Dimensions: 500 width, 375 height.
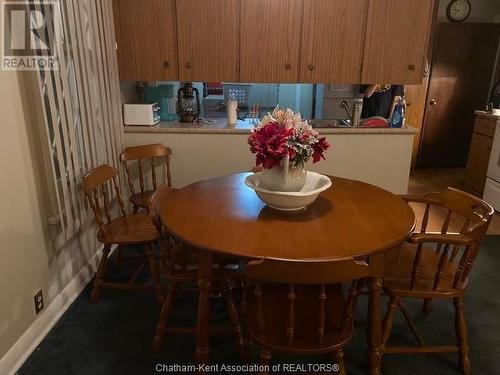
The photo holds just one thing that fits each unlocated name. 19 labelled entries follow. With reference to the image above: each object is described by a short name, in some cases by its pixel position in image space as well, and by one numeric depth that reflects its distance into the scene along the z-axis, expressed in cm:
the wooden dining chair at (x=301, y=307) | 130
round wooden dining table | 147
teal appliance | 331
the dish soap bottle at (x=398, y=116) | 313
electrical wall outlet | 203
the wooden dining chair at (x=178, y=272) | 180
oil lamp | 326
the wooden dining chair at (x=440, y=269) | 165
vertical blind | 203
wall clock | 487
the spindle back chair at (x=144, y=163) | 285
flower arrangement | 166
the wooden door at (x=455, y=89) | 489
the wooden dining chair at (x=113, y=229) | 228
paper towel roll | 322
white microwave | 308
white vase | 176
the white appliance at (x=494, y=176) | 388
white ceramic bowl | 173
